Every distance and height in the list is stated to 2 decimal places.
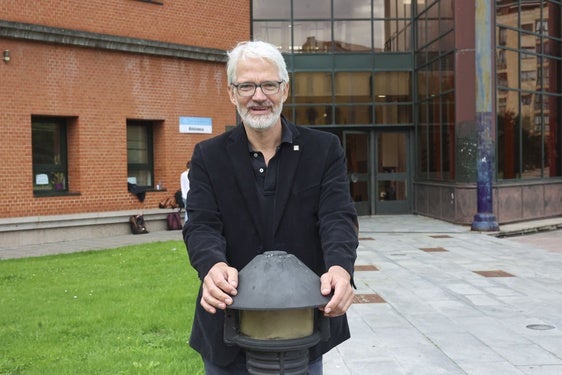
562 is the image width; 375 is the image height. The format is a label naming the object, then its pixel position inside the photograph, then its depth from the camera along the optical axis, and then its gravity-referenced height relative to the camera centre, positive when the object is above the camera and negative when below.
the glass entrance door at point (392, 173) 22.52 -0.09
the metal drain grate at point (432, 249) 13.13 -1.57
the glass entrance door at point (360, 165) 22.55 +0.21
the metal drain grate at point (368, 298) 8.27 -1.58
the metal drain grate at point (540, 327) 6.82 -1.61
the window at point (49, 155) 15.93 +0.53
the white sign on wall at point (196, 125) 18.52 +1.37
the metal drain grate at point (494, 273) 10.16 -1.59
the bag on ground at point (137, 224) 16.72 -1.21
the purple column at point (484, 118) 15.69 +1.19
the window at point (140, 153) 17.98 +0.60
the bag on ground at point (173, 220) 17.50 -1.18
